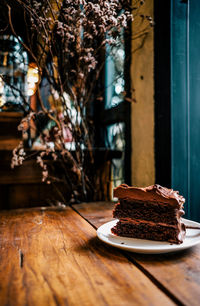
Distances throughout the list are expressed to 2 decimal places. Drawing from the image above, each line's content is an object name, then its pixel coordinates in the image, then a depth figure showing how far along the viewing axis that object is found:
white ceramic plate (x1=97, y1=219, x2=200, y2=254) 0.72
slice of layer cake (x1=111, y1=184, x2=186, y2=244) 0.80
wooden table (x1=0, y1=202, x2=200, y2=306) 0.54
